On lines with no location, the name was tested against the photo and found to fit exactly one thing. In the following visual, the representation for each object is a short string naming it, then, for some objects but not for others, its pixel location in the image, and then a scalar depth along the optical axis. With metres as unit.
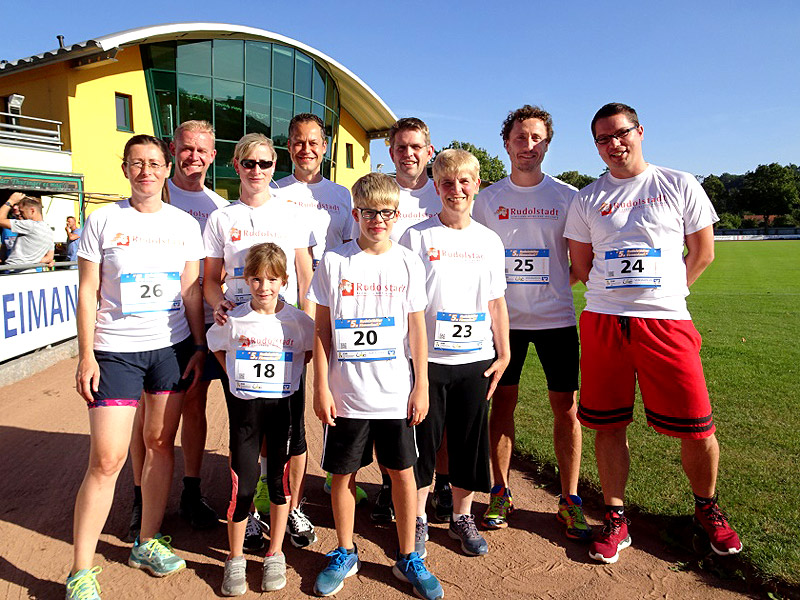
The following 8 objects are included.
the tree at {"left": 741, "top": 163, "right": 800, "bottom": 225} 87.69
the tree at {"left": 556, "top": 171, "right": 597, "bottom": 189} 99.56
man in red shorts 3.37
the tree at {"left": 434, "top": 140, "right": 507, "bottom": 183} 55.84
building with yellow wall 20.25
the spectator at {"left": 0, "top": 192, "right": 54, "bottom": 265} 9.05
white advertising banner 7.57
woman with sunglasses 3.45
